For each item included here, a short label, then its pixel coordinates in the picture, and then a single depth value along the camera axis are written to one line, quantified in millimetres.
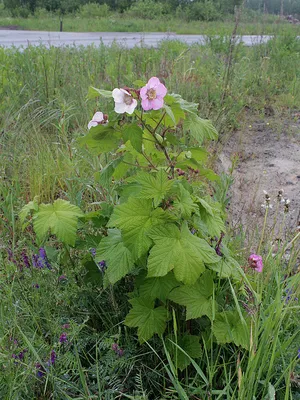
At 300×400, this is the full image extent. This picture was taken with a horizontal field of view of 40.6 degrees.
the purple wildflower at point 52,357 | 1248
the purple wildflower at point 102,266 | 1472
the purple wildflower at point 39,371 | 1254
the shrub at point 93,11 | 20641
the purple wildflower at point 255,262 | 1346
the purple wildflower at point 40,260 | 1532
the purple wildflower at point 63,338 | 1296
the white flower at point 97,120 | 1299
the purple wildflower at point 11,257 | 1548
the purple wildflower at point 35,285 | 1523
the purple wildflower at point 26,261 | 1578
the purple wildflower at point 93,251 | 1553
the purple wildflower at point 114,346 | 1284
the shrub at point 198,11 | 19331
